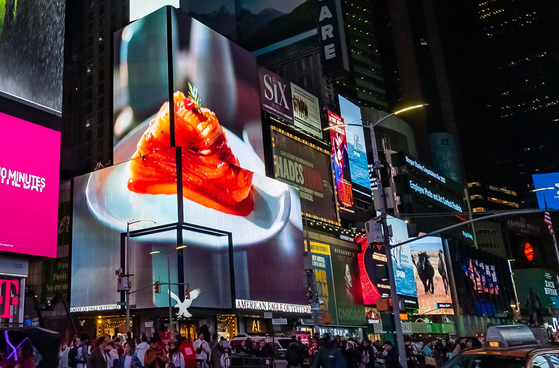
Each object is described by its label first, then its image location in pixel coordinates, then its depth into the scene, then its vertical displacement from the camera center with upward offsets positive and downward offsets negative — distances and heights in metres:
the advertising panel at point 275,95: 70.69 +30.69
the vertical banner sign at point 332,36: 81.38 +41.89
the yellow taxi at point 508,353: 8.26 -0.30
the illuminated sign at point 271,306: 55.28 +4.37
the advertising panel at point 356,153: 86.38 +27.63
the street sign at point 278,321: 33.79 +1.68
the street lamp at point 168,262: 48.21 +8.11
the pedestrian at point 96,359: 15.23 +0.19
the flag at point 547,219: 51.11 +9.09
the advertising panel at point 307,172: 71.62 +21.75
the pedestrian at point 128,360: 15.78 +0.11
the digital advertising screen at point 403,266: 83.88 +10.49
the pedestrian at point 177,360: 17.34 +0.01
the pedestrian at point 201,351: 21.20 +0.24
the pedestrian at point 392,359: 20.02 -0.58
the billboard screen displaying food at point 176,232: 52.41 +11.52
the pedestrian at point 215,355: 23.27 +0.05
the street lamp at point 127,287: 36.69 +4.62
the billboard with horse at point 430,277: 96.44 +9.83
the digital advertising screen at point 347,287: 73.50 +7.19
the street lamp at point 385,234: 22.70 +4.16
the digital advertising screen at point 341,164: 81.88 +24.76
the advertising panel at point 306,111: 76.94 +30.69
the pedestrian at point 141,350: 15.82 +0.34
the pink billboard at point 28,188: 28.89 +9.09
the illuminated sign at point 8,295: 29.00 +3.81
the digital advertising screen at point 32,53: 29.33 +15.91
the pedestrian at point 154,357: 15.30 +0.12
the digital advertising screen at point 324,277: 69.38 +8.15
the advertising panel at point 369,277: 79.69 +8.70
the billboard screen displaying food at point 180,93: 56.75 +25.88
